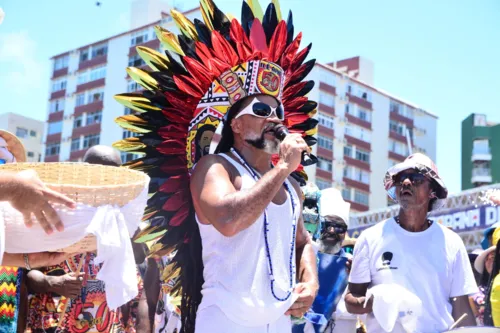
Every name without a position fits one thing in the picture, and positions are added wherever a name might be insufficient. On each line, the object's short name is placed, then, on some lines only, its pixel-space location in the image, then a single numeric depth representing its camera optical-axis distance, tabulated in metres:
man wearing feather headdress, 3.60
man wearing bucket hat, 4.93
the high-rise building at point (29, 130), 73.42
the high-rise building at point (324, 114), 67.38
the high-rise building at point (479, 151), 64.06
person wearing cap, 5.82
